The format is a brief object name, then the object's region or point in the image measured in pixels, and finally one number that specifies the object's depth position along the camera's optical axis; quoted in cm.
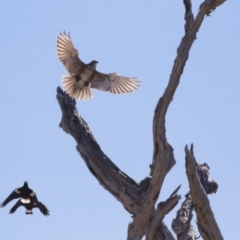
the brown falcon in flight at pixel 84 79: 2677
